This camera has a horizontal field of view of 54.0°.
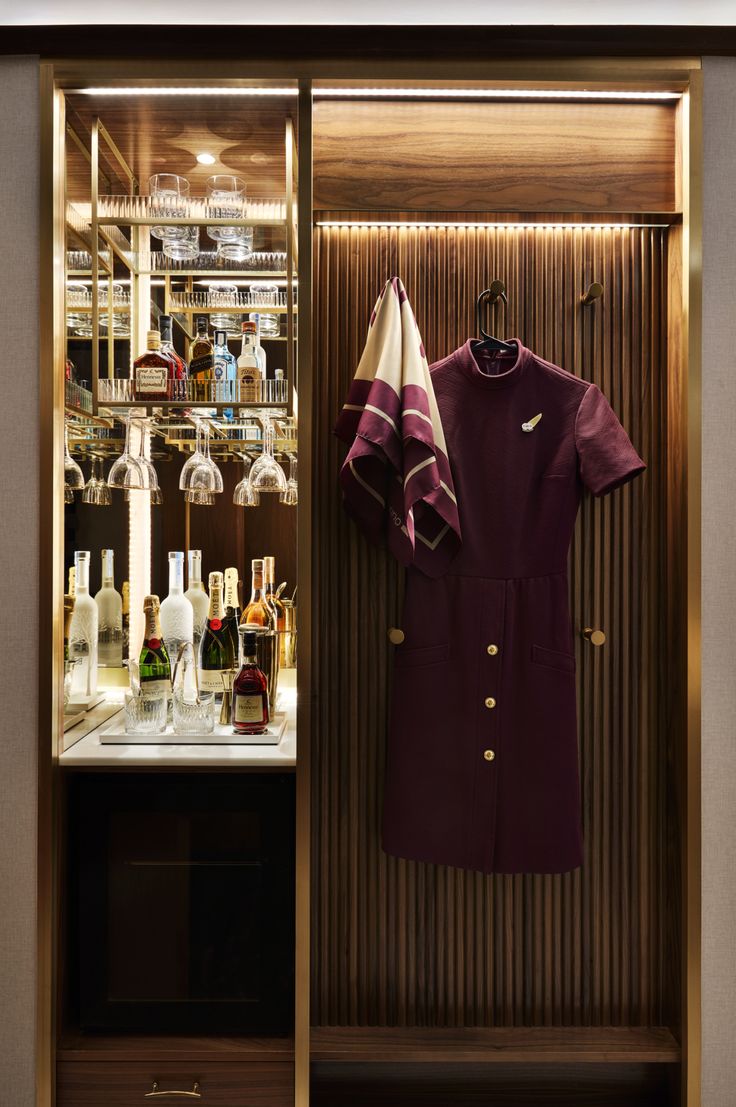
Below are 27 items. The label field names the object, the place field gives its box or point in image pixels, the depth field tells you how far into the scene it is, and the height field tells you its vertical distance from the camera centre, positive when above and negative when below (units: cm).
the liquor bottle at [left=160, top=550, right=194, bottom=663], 192 -21
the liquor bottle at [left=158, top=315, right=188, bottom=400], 173 +45
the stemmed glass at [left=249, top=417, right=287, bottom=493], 184 +17
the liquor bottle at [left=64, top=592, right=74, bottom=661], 193 -19
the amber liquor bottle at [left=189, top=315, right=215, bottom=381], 178 +45
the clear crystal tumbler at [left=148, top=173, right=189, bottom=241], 176 +84
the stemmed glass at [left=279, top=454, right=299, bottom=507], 195 +13
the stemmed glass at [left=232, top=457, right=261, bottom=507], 192 +12
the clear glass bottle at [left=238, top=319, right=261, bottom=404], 171 +39
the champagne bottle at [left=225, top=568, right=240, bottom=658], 194 -18
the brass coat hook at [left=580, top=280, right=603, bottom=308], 176 +61
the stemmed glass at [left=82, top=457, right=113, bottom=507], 195 +14
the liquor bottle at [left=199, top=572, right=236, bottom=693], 190 -27
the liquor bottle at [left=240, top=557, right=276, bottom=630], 194 -18
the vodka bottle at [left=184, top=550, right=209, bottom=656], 198 -15
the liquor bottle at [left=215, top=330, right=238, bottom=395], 177 +44
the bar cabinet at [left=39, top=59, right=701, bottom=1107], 166 -21
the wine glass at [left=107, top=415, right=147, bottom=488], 181 +17
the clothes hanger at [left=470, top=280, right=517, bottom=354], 178 +57
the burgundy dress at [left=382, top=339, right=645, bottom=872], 171 -25
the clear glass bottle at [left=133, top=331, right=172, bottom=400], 171 +39
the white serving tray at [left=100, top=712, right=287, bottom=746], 172 -47
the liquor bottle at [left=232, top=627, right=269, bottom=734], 173 -39
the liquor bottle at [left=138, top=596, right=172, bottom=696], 179 -30
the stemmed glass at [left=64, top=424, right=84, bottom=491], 188 +17
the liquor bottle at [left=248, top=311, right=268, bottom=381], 182 +50
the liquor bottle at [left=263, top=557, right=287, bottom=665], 198 -14
